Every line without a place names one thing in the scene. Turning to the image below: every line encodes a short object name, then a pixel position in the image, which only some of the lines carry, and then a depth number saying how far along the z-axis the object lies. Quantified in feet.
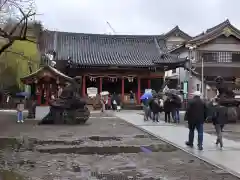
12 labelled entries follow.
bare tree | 39.82
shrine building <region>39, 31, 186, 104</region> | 96.64
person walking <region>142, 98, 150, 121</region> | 58.36
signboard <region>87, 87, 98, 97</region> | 94.68
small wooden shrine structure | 80.28
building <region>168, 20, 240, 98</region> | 97.18
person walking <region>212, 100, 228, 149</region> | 31.59
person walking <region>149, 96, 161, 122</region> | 56.32
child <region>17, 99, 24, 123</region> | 55.49
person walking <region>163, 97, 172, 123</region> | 56.24
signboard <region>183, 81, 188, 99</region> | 98.04
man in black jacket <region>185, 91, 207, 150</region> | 31.29
